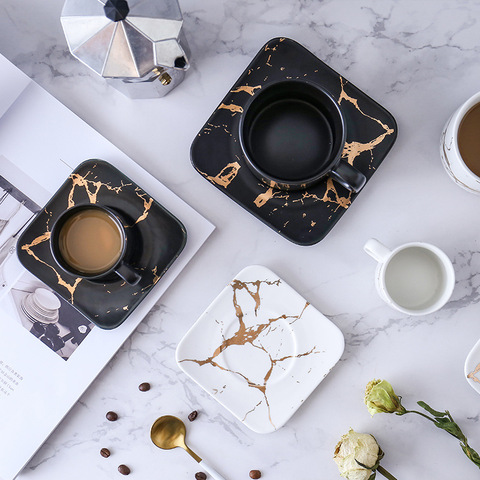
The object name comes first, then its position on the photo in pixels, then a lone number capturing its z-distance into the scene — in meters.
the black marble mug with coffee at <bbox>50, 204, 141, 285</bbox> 0.78
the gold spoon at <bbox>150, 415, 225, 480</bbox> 0.85
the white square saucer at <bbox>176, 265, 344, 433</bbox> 0.83
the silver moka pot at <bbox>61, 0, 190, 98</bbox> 0.69
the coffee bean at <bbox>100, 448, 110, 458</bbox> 0.86
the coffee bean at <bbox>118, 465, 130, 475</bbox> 0.86
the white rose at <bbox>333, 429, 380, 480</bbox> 0.77
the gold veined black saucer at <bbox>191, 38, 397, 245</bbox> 0.79
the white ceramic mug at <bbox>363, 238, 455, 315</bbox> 0.76
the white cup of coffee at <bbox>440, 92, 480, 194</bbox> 0.72
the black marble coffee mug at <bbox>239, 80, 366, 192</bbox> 0.76
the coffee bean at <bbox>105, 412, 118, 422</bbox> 0.85
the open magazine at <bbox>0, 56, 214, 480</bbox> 0.85
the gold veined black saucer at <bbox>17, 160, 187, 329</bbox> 0.82
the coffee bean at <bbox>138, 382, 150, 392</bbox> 0.85
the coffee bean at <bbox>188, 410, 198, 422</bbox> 0.85
